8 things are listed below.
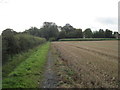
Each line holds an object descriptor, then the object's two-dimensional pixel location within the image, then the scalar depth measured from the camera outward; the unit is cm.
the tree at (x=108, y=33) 8348
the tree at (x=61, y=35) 8578
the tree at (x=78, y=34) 8714
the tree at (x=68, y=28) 10043
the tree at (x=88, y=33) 8849
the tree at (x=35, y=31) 8813
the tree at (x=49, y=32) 8800
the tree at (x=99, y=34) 8386
